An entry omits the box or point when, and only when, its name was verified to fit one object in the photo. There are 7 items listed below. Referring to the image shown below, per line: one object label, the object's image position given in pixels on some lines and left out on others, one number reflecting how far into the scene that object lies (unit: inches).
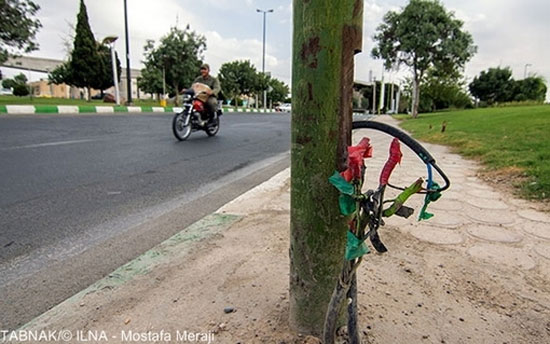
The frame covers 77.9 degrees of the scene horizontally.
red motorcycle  258.4
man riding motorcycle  281.4
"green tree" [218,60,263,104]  1609.3
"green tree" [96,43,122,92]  1222.3
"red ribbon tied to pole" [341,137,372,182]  30.8
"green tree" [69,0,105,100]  1149.1
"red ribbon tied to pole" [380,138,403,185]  30.3
